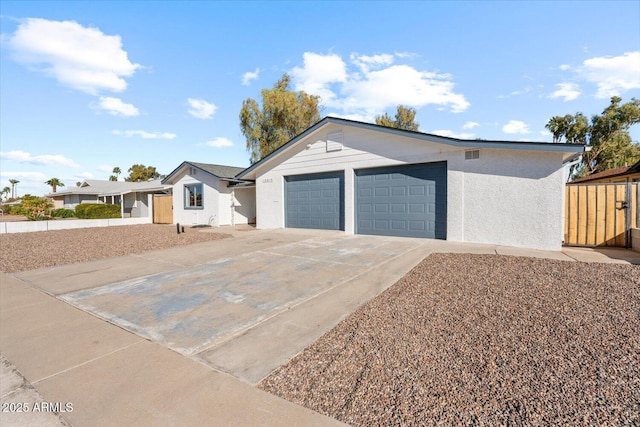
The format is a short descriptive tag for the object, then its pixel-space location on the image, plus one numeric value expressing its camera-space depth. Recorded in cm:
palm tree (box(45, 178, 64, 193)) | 4632
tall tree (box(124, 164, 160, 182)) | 5306
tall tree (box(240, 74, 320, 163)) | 2628
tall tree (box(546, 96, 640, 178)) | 2514
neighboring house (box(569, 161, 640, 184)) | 1380
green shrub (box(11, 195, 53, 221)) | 1864
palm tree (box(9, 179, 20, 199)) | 7875
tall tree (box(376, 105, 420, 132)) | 3253
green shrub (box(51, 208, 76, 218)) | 2232
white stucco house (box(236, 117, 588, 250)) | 830
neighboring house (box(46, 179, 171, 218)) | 2486
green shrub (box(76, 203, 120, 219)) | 2280
